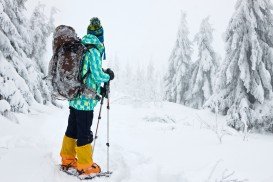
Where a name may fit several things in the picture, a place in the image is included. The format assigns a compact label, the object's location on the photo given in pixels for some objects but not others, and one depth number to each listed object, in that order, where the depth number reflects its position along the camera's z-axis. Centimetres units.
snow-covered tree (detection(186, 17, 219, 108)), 3131
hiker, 502
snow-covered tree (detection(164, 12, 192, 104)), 3528
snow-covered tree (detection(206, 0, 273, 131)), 1758
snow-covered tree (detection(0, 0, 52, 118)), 1003
